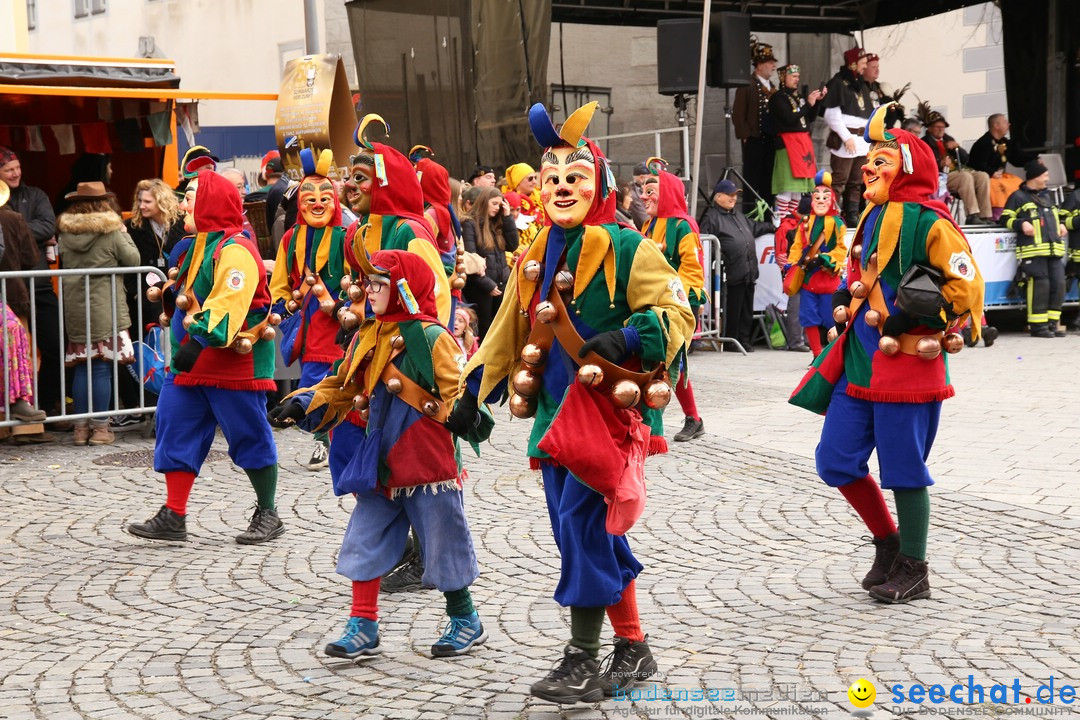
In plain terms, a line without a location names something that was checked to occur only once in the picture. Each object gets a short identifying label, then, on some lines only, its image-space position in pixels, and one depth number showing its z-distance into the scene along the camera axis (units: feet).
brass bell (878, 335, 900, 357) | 18.11
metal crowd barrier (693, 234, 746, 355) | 49.75
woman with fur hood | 32.58
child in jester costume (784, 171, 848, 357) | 41.45
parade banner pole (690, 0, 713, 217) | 46.29
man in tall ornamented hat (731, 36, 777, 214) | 57.67
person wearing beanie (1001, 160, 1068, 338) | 53.98
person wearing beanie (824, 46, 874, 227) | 58.18
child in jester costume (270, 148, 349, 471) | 25.75
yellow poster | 40.63
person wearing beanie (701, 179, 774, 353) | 50.65
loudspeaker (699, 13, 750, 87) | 53.93
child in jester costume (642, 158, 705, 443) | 30.48
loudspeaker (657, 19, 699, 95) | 50.08
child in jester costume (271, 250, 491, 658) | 16.28
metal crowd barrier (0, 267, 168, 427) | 31.04
